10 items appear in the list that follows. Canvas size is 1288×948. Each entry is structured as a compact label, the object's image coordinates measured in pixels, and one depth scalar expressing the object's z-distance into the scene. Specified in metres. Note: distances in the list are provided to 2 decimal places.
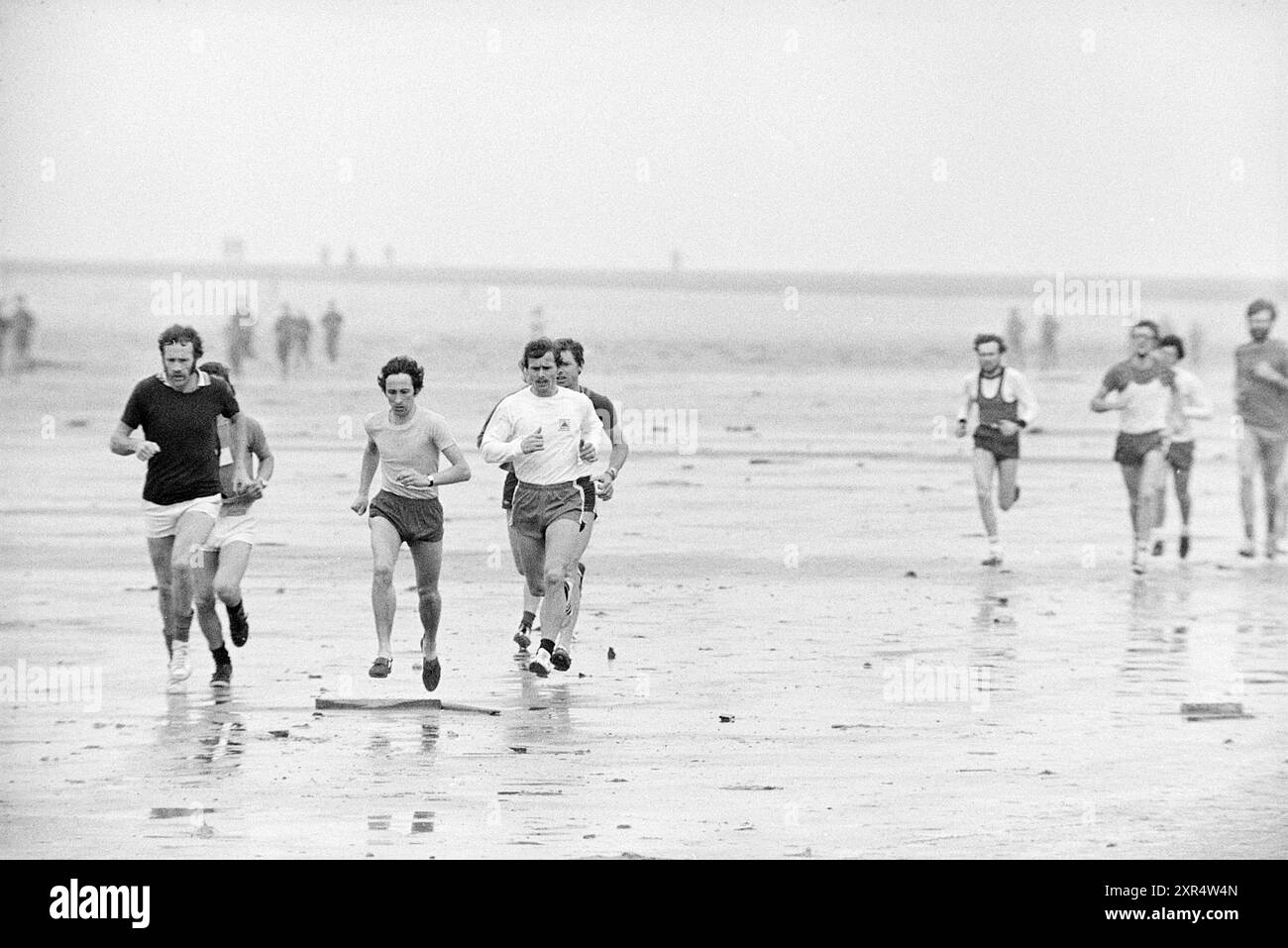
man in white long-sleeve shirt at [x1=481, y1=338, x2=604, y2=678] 13.53
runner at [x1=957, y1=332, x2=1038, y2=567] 19.66
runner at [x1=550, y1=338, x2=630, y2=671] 14.17
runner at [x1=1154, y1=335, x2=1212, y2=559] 20.11
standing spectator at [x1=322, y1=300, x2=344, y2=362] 58.40
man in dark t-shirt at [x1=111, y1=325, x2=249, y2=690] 13.29
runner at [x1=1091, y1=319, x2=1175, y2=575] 19.53
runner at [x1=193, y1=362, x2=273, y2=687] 13.43
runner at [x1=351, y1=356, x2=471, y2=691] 13.09
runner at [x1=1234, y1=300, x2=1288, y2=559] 19.78
